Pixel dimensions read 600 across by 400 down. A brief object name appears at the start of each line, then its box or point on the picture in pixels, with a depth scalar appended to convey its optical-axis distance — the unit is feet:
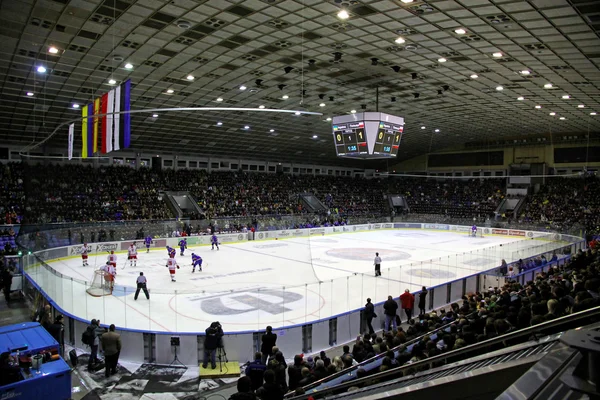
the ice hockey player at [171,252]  61.18
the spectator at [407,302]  42.39
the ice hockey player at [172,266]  57.41
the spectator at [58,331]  31.65
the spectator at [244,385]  16.88
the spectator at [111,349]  29.94
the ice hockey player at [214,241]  88.17
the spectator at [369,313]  38.65
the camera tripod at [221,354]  32.01
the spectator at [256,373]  25.07
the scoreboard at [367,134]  61.16
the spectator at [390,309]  39.81
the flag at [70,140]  53.41
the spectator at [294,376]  22.79
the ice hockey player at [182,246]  79.46
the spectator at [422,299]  44.45
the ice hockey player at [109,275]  42.04
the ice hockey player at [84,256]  67.87
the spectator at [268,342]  30.98
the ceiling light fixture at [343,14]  45.29
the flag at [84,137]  44.45
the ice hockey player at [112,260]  58.72
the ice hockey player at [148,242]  82.89
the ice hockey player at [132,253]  67.77
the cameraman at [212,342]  31.32
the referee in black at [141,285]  39.43
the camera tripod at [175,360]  32.42
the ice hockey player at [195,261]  63.98
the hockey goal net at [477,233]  119.96
